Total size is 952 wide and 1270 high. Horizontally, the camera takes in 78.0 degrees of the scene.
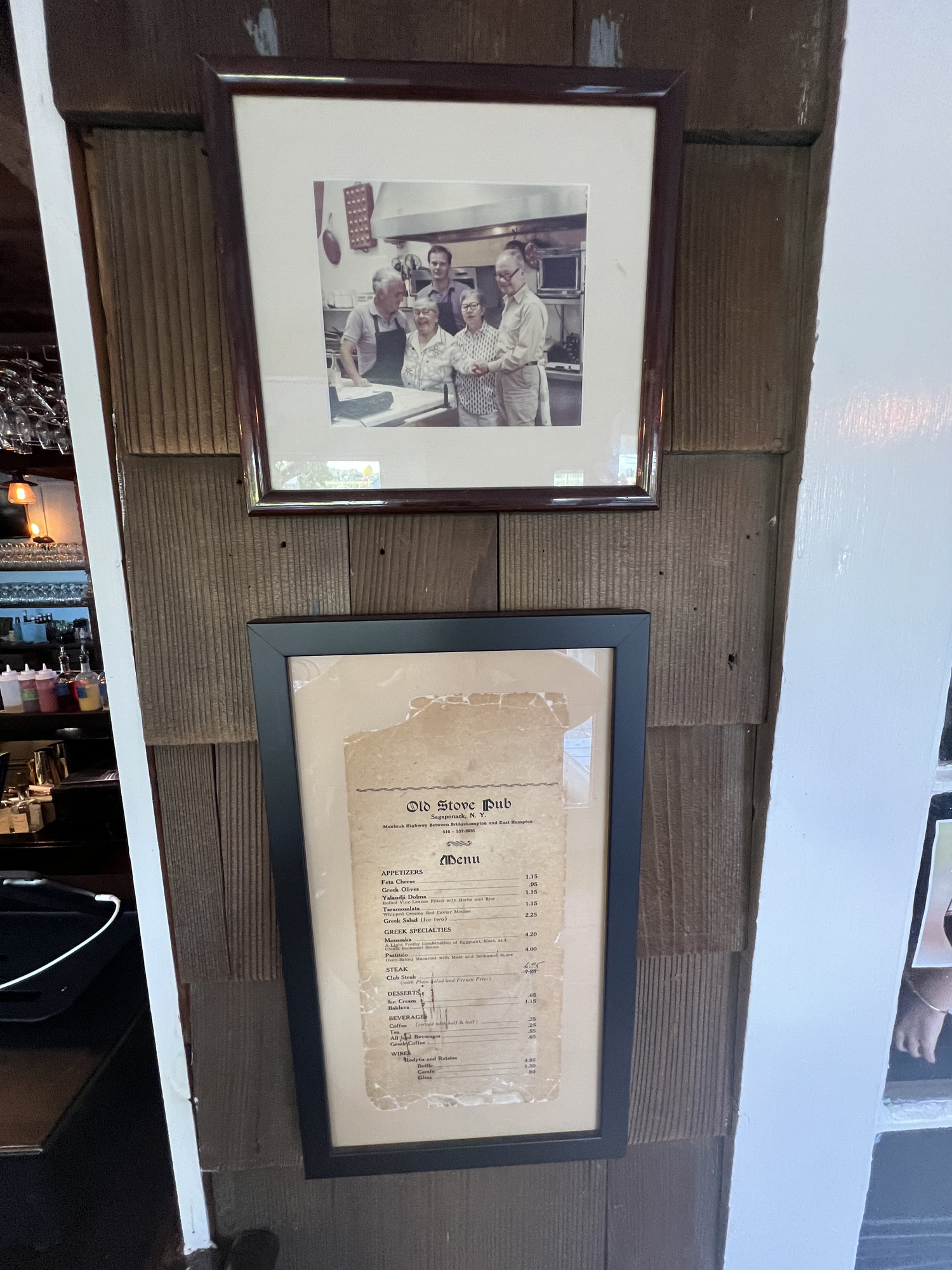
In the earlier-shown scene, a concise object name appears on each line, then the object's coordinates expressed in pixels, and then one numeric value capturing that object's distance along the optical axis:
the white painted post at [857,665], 0.45
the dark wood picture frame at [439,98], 0.40
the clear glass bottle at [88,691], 2.16
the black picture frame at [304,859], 0.48
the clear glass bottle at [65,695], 2.21
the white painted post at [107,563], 0.42
